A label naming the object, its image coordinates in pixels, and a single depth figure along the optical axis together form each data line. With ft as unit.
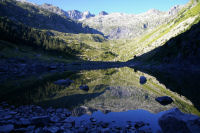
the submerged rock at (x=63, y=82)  122.93
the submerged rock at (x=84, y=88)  102.19
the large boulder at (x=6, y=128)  35.13
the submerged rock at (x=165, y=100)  70.32
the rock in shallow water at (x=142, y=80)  133.59
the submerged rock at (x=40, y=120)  41.87
